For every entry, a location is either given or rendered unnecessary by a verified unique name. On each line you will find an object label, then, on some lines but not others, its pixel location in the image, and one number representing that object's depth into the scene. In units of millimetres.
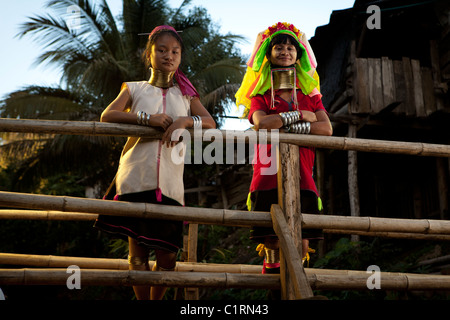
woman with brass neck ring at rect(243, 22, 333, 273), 2783
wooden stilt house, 9602
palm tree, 11125
